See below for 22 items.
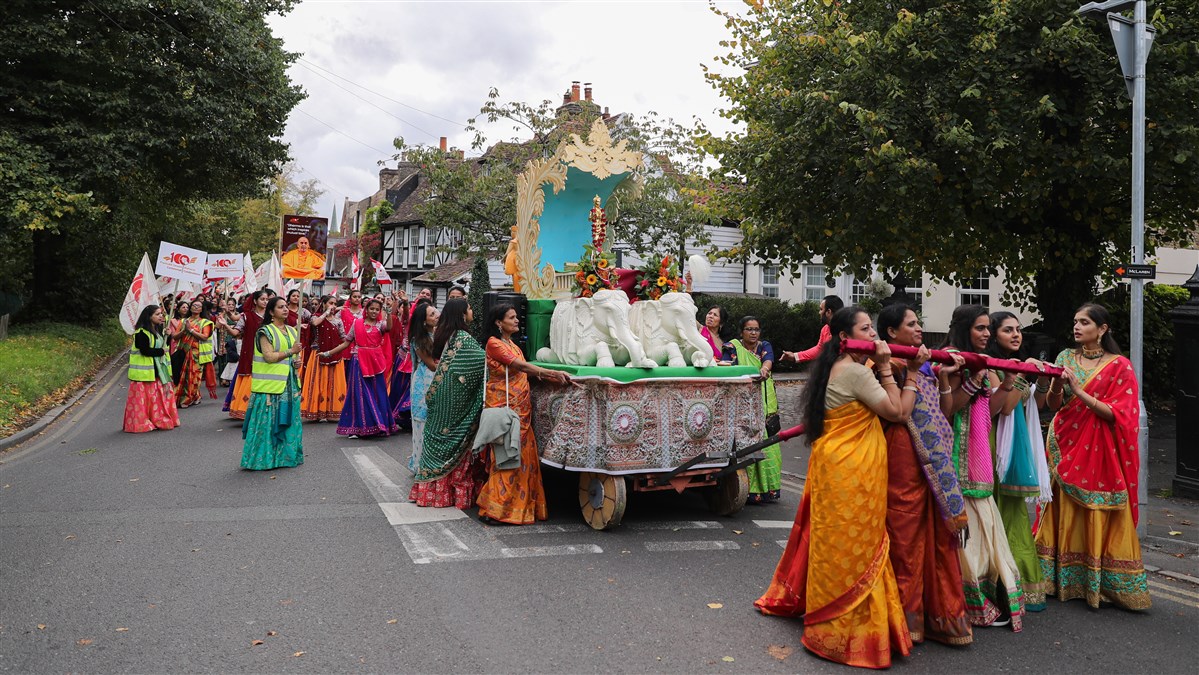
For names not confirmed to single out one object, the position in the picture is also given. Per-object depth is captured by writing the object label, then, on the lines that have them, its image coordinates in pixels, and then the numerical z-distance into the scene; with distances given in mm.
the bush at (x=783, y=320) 22766
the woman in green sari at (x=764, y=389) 7367
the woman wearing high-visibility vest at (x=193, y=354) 13953
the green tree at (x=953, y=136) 9664
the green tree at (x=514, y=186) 23125
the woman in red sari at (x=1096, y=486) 4785
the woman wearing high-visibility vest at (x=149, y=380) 11031
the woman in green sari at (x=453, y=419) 6848
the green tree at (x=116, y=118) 18188
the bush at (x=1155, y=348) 14672
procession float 6117
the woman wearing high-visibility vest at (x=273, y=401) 8492
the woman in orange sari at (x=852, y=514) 3912
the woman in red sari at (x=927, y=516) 4086
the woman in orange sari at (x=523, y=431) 6480
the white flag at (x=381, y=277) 15338
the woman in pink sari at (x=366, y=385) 10914
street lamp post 6633
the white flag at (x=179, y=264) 17828
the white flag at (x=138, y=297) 13227
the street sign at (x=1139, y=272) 6570
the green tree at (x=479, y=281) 28219
